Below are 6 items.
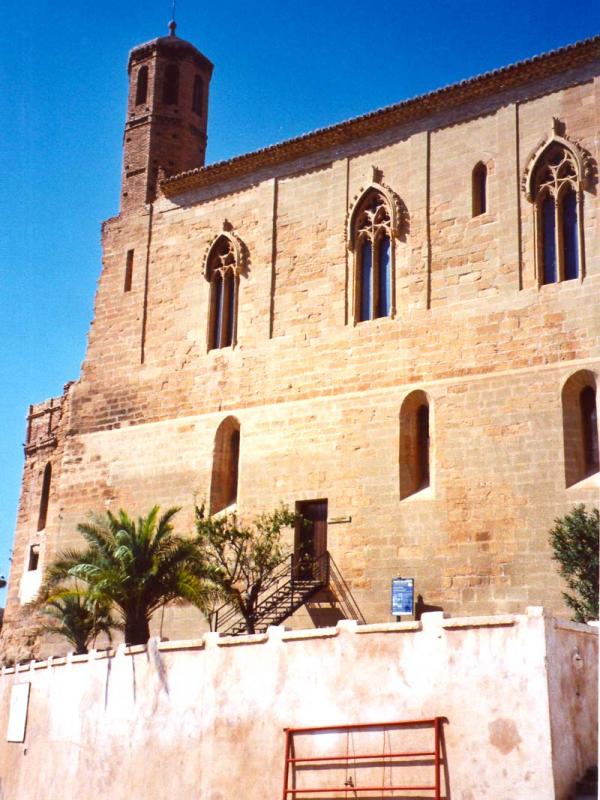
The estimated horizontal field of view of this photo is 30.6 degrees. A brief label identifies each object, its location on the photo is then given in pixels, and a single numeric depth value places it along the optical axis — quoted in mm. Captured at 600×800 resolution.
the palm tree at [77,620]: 21875
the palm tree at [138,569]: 18375
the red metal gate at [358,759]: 12148
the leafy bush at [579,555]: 17391
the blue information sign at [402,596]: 19531
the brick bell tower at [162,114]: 27344
